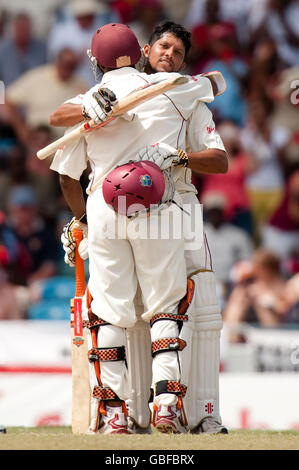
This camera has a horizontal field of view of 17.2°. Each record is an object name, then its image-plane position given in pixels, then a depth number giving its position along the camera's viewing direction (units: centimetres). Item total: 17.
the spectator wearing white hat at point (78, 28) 1222
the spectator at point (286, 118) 1182
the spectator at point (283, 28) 1220
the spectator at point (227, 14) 1230
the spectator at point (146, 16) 1231
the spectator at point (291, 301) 1005
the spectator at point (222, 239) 1105
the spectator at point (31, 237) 1133
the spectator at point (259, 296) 1027
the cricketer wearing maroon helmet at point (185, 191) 505
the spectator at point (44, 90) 1198
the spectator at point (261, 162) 1176
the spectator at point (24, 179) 1199
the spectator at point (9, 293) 1068
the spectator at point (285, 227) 1134
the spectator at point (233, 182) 1138
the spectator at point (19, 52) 1236
